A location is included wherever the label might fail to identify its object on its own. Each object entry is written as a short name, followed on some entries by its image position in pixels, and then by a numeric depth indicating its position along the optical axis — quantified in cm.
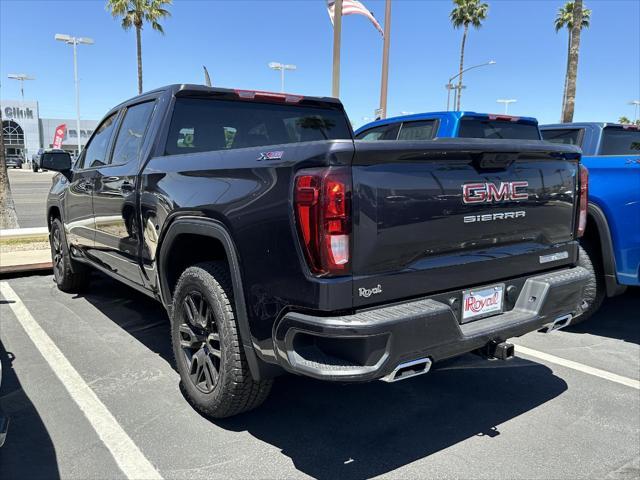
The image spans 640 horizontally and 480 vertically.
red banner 4634
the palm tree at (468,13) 4194
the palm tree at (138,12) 2650
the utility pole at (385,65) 1326
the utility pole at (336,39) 1083
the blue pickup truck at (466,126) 602
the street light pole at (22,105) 6300
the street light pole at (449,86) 3753
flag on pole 1171
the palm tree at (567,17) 3361
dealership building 6450
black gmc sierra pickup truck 229
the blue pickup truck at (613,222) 446
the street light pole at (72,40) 3166
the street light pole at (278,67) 3278
